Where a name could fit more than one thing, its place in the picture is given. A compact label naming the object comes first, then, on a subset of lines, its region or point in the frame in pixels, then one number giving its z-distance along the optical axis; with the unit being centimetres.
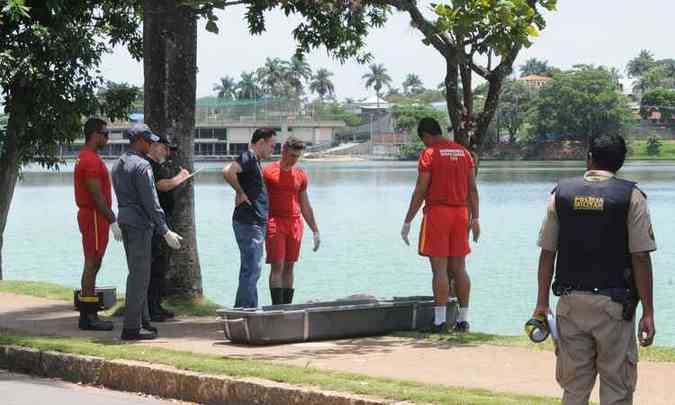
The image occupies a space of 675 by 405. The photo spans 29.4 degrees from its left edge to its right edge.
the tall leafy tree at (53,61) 1708
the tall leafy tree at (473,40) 1152
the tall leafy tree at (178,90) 1420
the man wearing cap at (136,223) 1111
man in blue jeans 1229
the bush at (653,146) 15188
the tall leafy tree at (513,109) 16700
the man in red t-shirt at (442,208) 1163
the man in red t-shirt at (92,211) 1212
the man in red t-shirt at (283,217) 1280
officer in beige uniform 667
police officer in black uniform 1237
